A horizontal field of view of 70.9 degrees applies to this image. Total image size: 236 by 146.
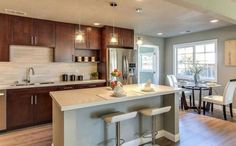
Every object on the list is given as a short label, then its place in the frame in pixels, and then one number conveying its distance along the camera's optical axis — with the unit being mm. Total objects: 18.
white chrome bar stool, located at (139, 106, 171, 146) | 2553
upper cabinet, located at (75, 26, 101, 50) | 4660
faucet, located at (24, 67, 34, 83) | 4177
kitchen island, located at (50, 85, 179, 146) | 2007
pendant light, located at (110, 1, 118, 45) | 2973
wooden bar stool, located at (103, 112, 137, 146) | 2226
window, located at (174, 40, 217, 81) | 5429
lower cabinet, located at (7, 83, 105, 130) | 3517
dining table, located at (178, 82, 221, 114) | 4620
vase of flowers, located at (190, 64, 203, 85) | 4976
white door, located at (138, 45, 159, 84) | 6848
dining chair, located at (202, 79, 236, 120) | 4102
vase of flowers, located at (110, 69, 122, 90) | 2593
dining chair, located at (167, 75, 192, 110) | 5465
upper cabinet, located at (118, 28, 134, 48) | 5000
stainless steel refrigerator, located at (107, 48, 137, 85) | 4758
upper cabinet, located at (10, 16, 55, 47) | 3750
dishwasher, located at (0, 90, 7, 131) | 3361
